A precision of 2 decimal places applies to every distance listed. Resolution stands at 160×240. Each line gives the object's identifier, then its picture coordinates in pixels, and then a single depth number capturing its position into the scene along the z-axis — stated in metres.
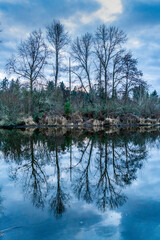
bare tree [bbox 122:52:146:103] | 22.98
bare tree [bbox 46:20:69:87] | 25.91
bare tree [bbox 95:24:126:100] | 23.58
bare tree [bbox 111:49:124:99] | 23.49
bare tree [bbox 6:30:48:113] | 22.59
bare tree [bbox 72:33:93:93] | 24.66
